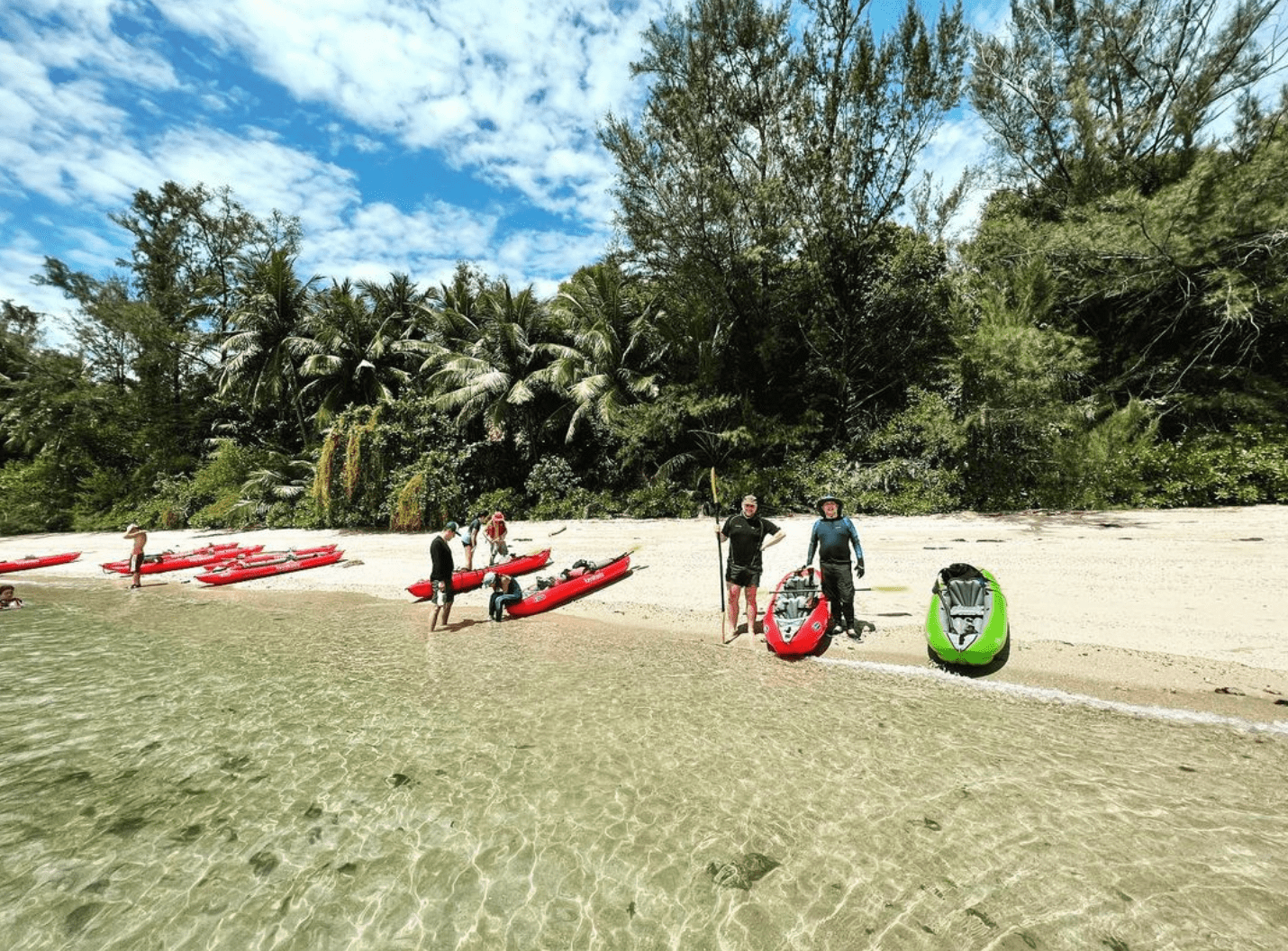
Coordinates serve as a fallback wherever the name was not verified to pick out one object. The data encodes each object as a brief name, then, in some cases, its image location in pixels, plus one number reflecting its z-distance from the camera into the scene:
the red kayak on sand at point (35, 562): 17.84
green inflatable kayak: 6.32
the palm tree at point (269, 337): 24.95
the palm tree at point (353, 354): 24.22
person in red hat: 12.78
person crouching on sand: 9.72
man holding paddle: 7.38
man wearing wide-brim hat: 7.19
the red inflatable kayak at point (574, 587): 9.98
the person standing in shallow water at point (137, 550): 14.17
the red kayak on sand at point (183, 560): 15.61
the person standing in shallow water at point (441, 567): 9.02
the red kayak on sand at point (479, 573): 11.10
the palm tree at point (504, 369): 20.39
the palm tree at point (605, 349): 19.28
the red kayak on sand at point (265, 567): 13.91
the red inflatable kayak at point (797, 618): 7.11
